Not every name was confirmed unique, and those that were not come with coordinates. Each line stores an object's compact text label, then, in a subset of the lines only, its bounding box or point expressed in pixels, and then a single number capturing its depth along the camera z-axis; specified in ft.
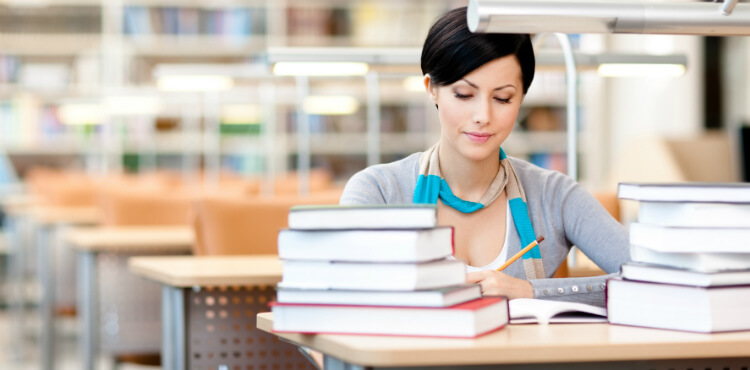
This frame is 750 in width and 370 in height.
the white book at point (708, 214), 6.56
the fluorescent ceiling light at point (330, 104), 19.52
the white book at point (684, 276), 6.51
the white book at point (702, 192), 6.59
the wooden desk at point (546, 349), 6.02
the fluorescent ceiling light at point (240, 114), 30.71
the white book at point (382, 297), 6.26
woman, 7.82
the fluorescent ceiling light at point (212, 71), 13.77
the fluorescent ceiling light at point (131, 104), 20.20
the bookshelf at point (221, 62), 31.52
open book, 6.92
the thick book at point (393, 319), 6.23
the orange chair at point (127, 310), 14.61
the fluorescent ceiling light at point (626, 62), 10.67
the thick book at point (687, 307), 6.51
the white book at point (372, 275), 6.30
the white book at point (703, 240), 6.54
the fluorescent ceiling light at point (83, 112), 27.36
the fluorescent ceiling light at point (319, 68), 10.25
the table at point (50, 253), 17.34
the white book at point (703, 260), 6.53
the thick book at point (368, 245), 6.32
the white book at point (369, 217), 6.34
